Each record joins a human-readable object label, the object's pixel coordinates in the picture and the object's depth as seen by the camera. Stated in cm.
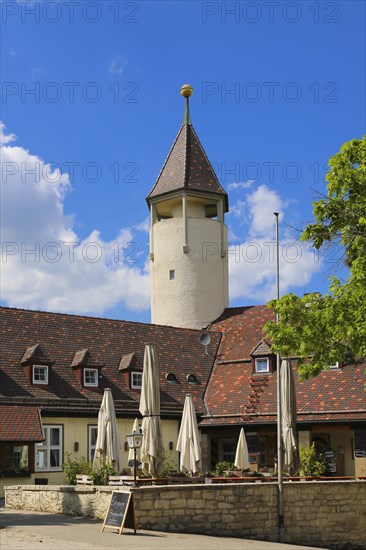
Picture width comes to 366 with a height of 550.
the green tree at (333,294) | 2134
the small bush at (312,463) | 2933
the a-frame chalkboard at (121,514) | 1919
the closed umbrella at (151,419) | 2467
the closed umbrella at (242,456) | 2925
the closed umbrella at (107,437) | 2688
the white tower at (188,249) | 4212
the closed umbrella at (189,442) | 2662
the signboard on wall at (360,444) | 3189
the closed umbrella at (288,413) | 2741
